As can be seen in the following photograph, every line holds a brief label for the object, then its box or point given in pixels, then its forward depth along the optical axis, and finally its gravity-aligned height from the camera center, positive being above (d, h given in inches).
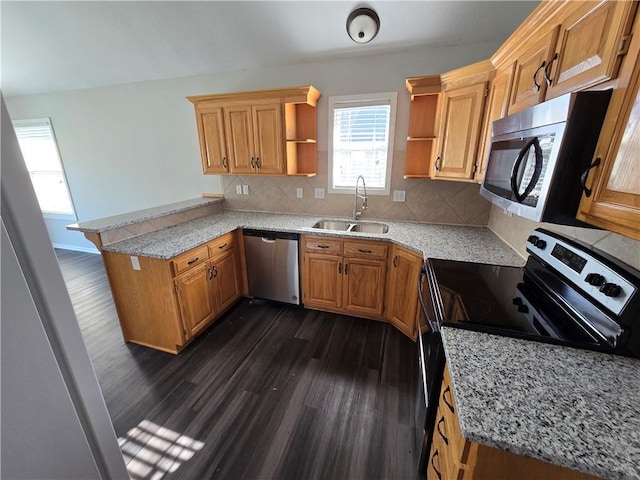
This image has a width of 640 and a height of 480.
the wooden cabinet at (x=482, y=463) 26.0 -31.1
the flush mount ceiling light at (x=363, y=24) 81.2 +42.3
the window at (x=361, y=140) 104.6 +9.0
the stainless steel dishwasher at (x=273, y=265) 103.3 -40.5
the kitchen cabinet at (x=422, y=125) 88.5 +13.8
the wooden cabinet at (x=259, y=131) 102.0 +12.5
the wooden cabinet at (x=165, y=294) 79.3 -41.3
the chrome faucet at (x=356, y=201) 112.2 -16.2
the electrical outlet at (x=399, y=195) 109.0 -13.1
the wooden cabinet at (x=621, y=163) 29.1 +0.0
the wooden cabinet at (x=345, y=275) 94.8 -41.4
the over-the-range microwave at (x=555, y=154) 33.8 +1.3
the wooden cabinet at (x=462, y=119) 75.2 +13.0
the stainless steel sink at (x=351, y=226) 111.6 -26.7
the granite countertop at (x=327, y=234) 75.3 -24.9
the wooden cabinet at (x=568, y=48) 32.6 +17.4
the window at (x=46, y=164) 162.1 -0.9
